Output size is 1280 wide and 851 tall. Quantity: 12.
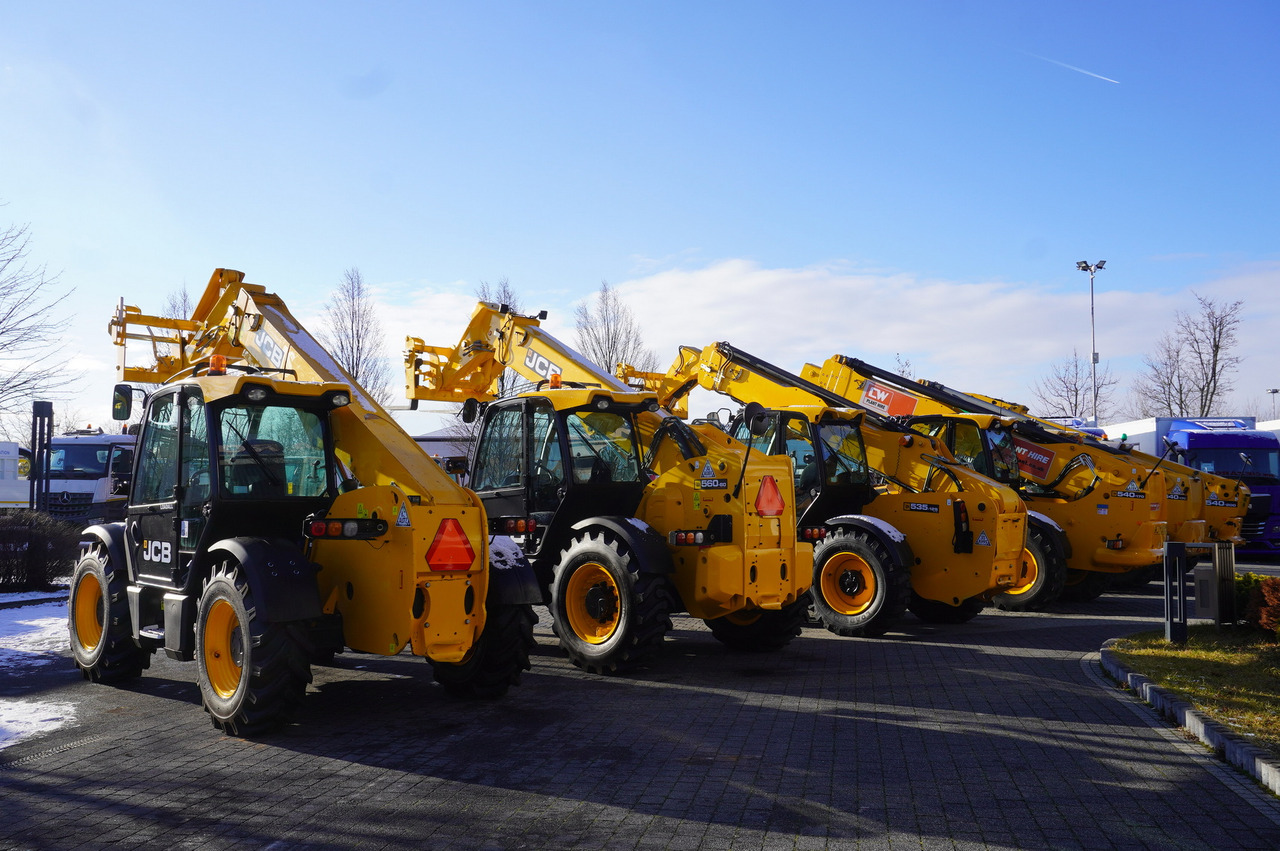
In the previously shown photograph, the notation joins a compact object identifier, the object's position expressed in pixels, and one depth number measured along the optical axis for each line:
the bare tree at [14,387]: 18.23
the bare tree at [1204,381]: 38.56
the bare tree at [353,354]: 31.45
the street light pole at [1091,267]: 41.66
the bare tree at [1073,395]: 46.50
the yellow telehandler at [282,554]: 6.79
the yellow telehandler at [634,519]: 9.17
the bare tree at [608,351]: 34.97
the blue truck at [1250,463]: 22.08
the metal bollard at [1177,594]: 10.25
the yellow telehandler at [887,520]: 11.55
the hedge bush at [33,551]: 14.23
